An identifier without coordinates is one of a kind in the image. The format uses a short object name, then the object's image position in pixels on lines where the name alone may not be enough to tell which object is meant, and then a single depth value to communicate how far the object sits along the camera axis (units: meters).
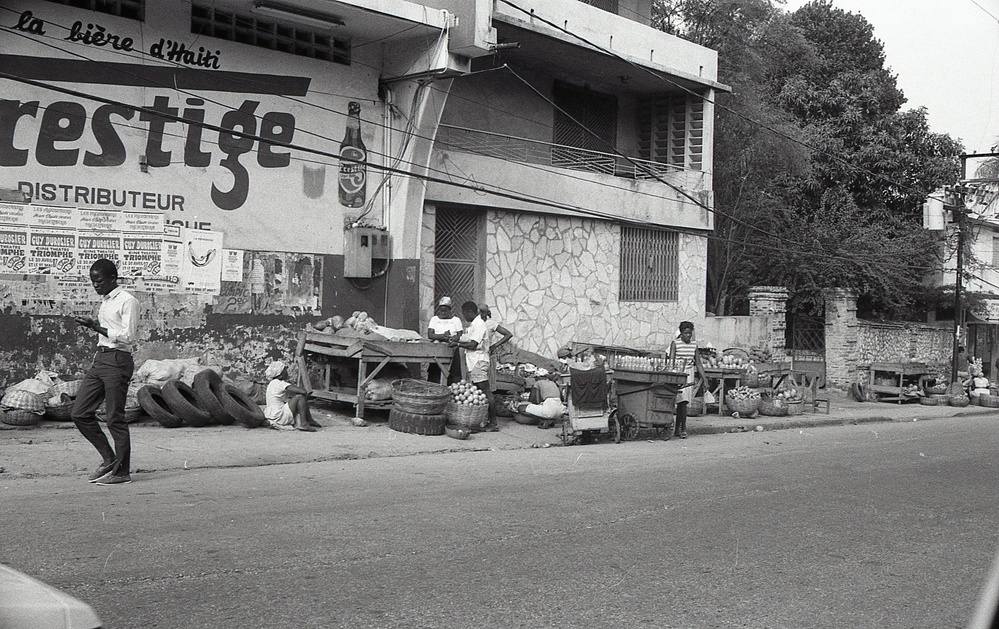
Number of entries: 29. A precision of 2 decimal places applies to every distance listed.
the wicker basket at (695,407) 17.46
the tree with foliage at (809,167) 25.19
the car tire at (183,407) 12.09
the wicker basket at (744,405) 17.70
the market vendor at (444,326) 13.89
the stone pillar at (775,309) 22.92
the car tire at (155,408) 12.02
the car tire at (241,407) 12.35
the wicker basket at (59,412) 11.97
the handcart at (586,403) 12.82
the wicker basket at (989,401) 24.80
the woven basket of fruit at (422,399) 12.84
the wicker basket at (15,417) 11.51
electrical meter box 15.18
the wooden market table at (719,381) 17.95
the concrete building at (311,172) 12.69
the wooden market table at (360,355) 13.47
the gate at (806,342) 25.41
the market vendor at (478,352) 13.65
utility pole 26.33
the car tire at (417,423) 12.88
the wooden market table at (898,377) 24.28
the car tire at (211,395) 12.34
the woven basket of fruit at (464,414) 13.20
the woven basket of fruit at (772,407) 18.41
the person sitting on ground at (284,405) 12.61
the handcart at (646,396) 13.38
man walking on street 8.40
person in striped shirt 14.58
